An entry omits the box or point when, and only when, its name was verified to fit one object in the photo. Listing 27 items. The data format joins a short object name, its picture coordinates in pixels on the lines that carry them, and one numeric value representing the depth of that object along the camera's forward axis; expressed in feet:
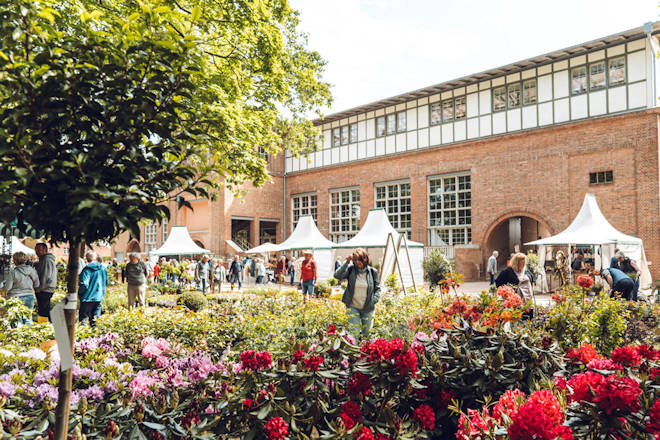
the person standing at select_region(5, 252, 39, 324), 22.50
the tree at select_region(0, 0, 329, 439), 5.87
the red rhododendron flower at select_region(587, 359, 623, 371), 7.42
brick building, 53.52
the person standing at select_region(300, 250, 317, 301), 38.83
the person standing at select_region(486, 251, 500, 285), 52.69
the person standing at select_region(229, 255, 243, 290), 61.77
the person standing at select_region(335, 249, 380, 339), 20.83
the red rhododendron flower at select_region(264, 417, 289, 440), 6.98
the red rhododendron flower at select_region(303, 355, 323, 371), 8.13
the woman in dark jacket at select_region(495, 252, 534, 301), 21.18
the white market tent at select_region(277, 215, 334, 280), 50.47
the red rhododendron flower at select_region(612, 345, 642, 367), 7.55
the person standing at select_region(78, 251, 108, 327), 24.49
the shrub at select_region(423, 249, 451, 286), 52.29
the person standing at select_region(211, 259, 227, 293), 53.26
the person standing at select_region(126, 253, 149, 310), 30.45
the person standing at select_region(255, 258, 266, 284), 66.64
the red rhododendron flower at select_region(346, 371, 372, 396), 8.03
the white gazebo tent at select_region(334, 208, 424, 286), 39.22
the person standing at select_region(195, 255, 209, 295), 52.95
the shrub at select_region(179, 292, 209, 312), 35.37
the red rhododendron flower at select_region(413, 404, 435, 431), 7.71
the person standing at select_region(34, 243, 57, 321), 24.12
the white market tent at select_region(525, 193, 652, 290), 40.19
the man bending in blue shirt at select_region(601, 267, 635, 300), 24.27
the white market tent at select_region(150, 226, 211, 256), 53.16
